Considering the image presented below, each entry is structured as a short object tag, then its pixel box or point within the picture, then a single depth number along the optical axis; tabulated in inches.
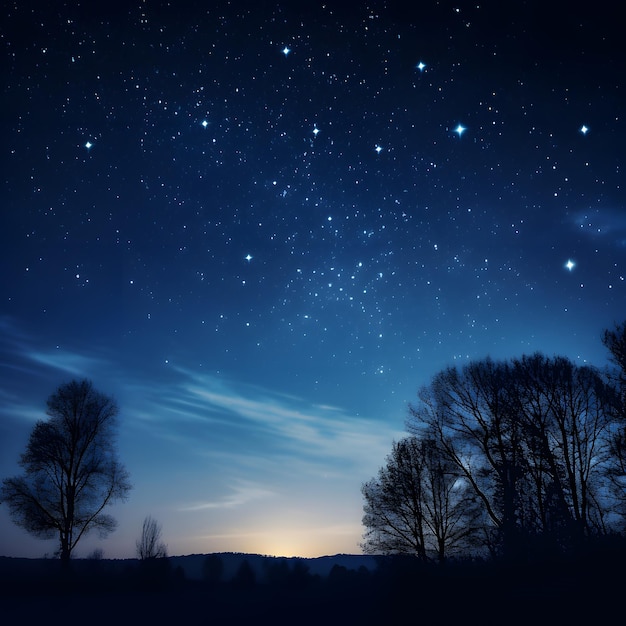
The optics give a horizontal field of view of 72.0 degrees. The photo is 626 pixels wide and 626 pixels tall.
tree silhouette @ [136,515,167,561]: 1129.4
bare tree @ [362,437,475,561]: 945.5
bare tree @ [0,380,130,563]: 836.6
